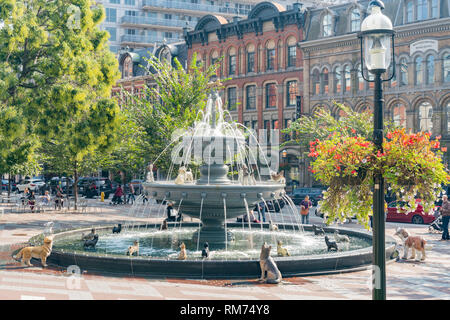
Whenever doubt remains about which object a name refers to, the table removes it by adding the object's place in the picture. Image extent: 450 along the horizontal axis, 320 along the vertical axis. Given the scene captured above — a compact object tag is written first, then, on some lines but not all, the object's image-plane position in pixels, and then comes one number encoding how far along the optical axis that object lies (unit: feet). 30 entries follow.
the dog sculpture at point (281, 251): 50.03
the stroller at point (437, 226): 80.59
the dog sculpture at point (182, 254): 47.50
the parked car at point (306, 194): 132.46
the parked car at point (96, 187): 168.66
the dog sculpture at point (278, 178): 60.09
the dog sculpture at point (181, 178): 58.85
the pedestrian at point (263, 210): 91.91
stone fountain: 53.36
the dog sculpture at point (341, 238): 60.26
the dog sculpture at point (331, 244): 53.57
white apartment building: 298.15
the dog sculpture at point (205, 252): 48.98
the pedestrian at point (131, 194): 146.22
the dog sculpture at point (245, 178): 57.21
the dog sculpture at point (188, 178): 62.85
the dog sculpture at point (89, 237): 56.65
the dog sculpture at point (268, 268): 43.62
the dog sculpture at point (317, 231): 67.41
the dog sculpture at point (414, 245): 55.36
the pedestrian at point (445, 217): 71.87
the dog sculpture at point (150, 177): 63.63
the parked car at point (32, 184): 188.34
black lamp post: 26.22
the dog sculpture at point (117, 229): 66.54
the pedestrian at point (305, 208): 86.17
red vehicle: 94.58
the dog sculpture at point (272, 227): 69.41
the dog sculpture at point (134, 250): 50.11
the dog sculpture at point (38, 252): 49.57
